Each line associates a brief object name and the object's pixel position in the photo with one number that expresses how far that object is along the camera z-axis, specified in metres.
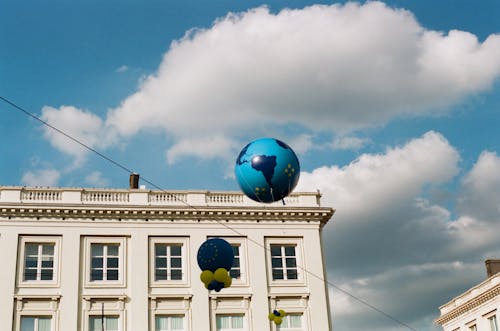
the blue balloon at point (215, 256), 23.86
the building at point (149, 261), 36.28
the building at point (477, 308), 47.81
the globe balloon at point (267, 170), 19.06
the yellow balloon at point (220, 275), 23.50
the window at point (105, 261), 37.19
